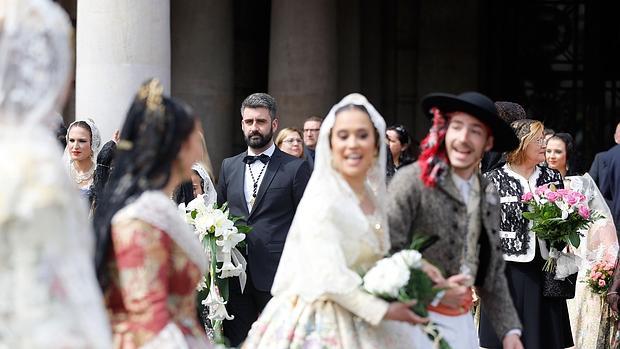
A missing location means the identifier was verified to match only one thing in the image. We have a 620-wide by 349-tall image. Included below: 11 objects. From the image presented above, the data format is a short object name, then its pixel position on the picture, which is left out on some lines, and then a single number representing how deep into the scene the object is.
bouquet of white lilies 9.72
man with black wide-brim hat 6.71
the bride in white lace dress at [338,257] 6.29
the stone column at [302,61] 17.00
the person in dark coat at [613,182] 13.88
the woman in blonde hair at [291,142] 13.01
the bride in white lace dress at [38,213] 4.26
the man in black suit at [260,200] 9.94
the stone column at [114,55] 12.98
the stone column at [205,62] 17.33
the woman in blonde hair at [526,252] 9.48
